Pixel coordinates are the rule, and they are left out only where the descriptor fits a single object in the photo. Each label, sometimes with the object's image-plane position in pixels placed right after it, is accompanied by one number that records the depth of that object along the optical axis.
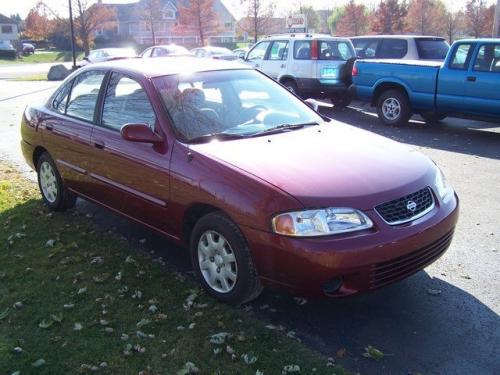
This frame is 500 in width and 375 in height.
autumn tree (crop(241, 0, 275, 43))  43.25
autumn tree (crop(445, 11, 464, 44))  39.62
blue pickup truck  9.46
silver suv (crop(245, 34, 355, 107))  13.29
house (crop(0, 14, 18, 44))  83.19
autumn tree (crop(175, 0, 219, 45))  50.66
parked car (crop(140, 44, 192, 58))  24.22
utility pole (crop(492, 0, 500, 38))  14.87
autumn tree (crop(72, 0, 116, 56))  44.00
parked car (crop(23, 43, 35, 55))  63.16
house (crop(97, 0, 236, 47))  71.50
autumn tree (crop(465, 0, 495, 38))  36.16
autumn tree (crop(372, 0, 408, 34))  40.91
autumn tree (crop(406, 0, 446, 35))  40.50
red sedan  3.25
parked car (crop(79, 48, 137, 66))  26.41
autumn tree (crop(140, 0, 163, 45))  53.91
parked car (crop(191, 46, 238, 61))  23.66
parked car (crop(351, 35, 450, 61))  13.00
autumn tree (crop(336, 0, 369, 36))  45.97
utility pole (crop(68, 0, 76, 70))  30.45
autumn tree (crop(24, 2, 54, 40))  66.75
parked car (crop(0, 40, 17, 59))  56.66
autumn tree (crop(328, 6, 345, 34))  64.18
